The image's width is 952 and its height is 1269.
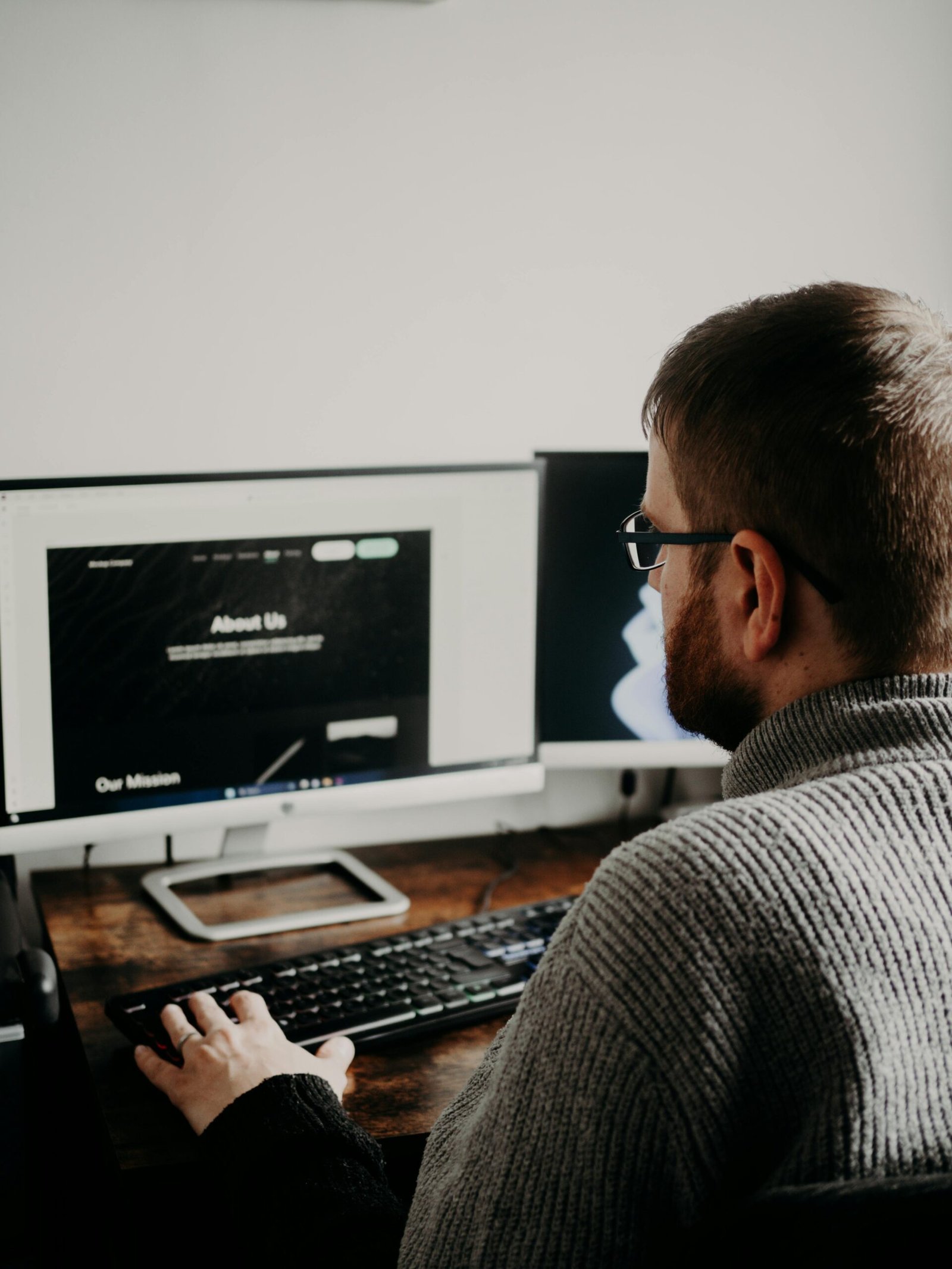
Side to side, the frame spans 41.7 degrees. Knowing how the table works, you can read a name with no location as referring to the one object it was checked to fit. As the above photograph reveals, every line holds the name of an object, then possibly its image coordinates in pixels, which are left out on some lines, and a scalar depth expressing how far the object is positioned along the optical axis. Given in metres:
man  0.70
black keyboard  1.17
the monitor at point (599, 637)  1.58
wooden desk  1.07
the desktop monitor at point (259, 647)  1.37
